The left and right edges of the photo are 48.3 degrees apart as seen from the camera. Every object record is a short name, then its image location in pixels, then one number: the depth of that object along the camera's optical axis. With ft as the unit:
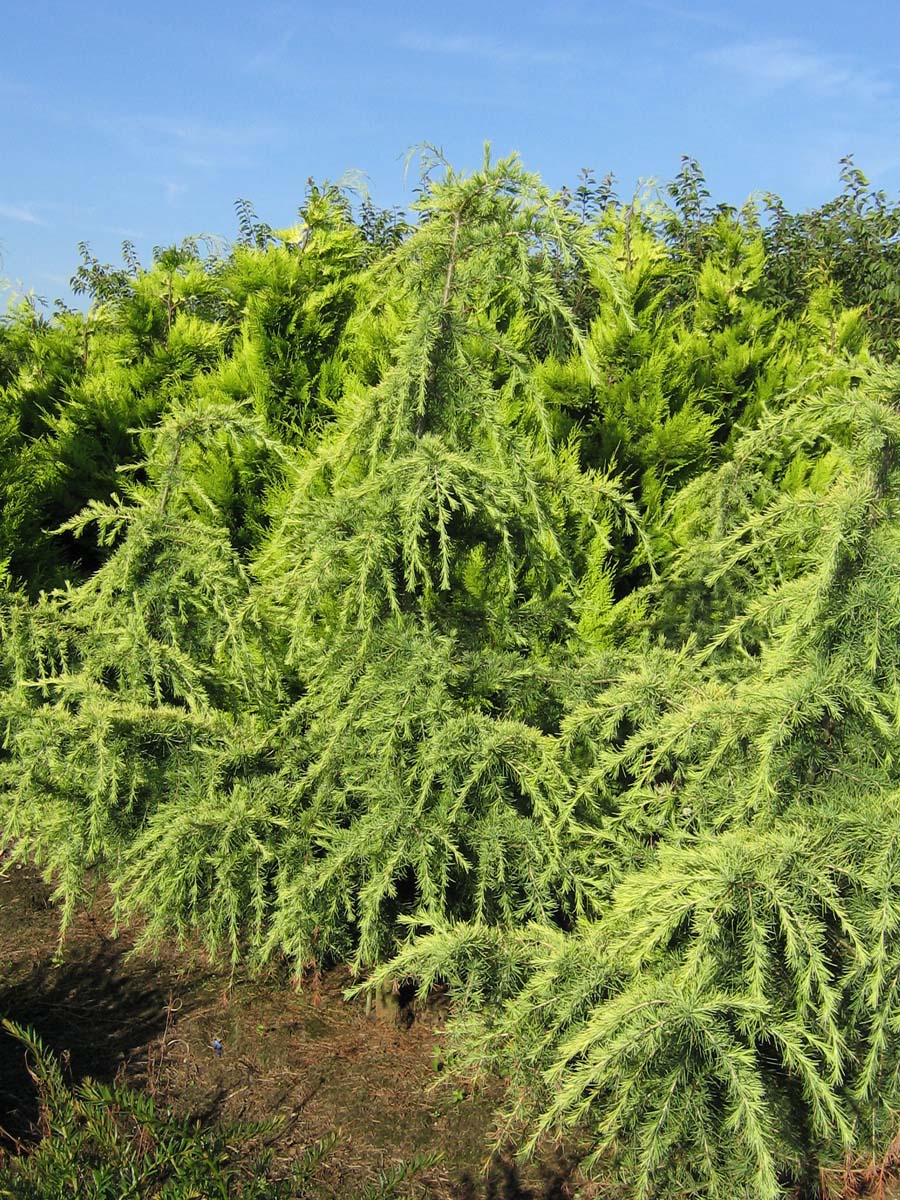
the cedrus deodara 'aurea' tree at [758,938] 7.95
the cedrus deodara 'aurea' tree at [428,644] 10.27
